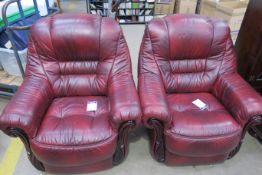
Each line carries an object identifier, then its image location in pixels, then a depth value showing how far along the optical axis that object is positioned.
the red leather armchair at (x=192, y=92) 1.41
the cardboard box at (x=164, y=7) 4.28
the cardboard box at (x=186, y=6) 4.14
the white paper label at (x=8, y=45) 2.13
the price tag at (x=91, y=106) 1.59
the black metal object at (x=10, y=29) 1.70
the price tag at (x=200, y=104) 1.64
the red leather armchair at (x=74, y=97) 1.33
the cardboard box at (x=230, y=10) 3.35
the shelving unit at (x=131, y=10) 4.28
